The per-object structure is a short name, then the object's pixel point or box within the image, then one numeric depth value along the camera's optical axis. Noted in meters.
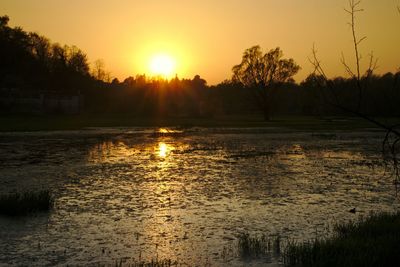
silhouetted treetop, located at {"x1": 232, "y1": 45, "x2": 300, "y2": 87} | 76.81
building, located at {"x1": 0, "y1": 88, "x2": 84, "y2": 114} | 70.06
